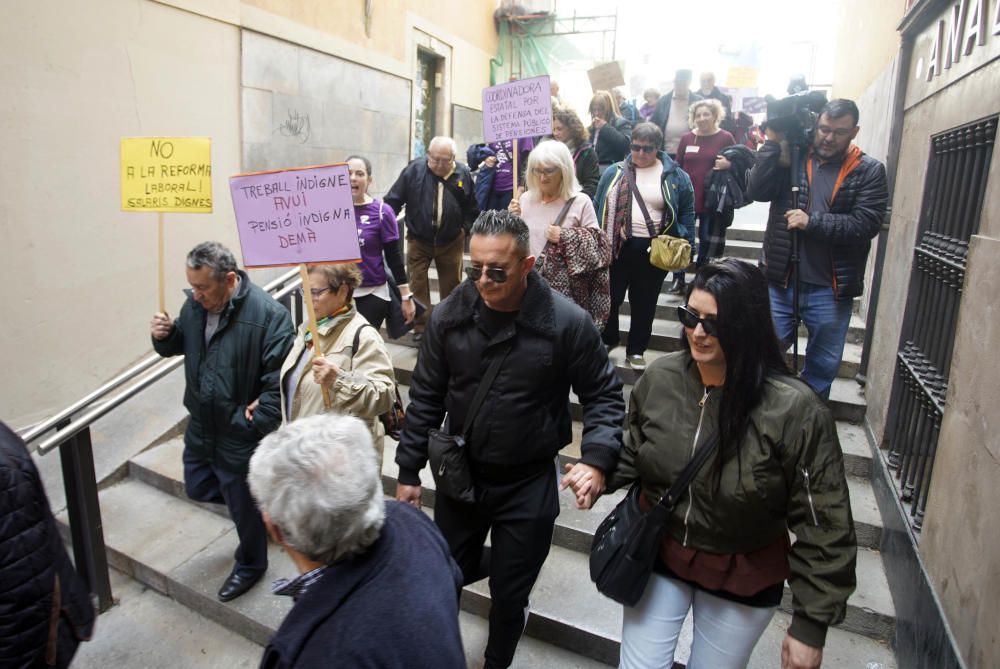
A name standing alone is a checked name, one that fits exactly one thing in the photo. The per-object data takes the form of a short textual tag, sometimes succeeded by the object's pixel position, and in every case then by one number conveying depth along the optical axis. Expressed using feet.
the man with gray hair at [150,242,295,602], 10.45
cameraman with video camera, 11.69
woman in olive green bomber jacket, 5.93
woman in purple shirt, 14.90
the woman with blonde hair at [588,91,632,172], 19.38
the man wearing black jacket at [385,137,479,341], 17.74
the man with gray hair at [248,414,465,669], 4.23
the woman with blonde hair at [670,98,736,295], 19.38
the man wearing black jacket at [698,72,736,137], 26.05
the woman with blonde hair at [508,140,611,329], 12.59
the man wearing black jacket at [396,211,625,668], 7.61
